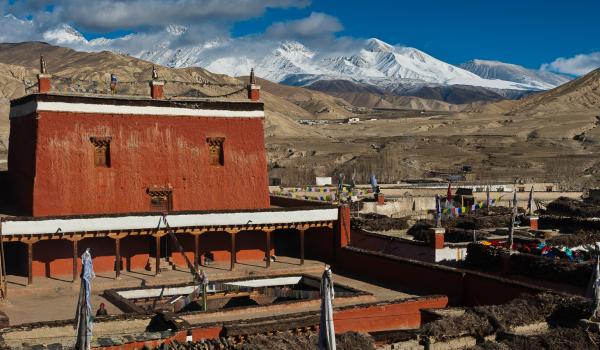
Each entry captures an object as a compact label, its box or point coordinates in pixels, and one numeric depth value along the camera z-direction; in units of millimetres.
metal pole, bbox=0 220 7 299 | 25791
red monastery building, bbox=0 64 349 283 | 29125
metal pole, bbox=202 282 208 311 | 24000
